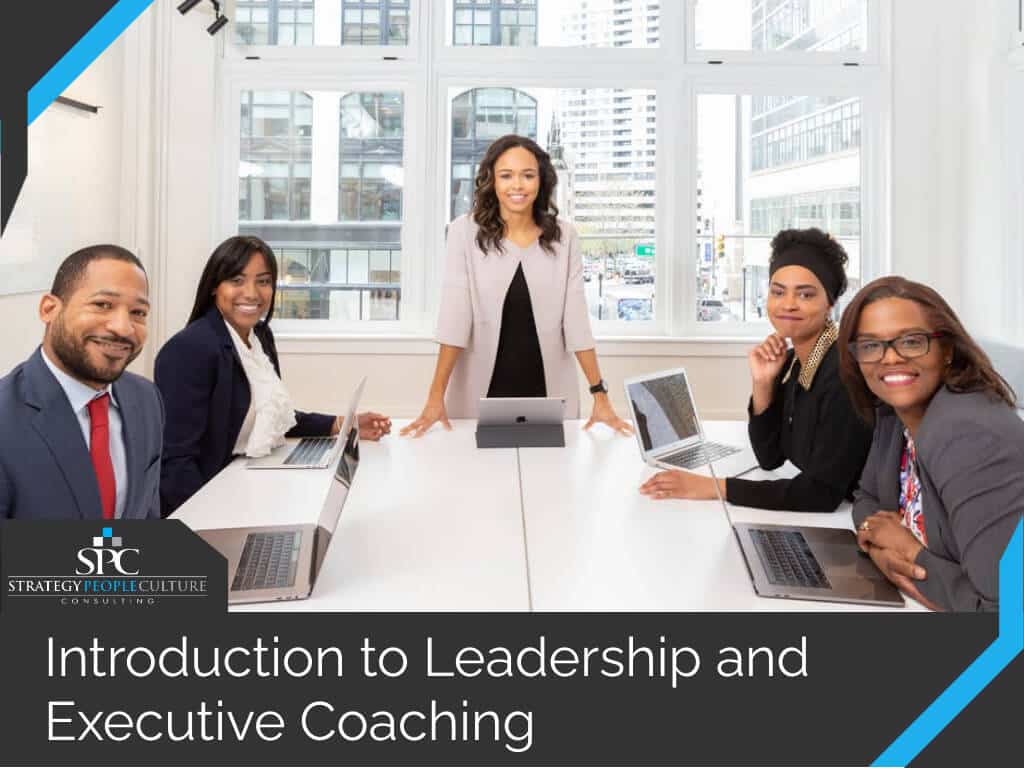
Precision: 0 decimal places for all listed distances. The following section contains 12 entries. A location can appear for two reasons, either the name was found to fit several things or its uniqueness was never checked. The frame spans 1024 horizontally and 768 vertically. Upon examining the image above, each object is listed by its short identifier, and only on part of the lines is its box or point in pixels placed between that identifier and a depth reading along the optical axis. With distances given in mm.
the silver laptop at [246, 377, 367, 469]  2387
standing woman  3051
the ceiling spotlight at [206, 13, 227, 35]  4160
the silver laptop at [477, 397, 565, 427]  2857
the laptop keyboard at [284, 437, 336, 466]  2445
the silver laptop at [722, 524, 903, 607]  1492
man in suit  1465
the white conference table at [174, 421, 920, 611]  1488
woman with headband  1990
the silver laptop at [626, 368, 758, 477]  2418
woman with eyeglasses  1339
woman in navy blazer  2275
